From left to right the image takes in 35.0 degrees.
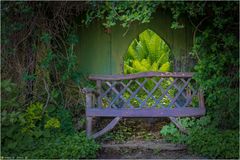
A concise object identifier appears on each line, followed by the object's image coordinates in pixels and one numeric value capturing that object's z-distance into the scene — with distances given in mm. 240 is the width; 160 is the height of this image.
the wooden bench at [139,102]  5824
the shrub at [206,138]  5129
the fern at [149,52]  8625
